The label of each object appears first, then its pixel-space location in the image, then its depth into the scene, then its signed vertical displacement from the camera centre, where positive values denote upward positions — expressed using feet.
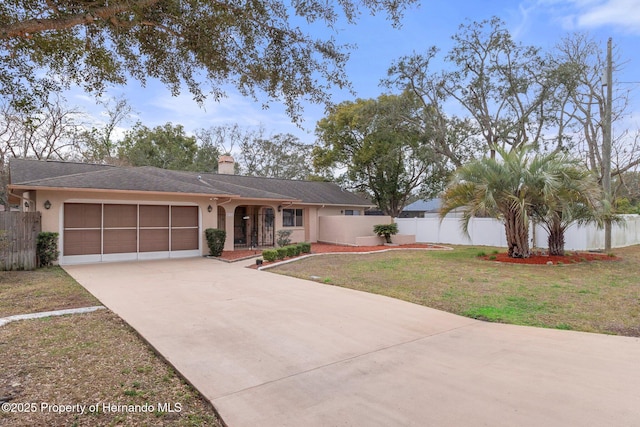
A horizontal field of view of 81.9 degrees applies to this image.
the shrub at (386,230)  62.28 -2.15
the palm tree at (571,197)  37.73 +2.08
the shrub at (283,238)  53.98 -3.04
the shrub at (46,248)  36.35 -2.99
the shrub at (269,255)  40.50 -4.14
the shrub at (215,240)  46.24 -2.83
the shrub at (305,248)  47.55 -3.98
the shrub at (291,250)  43.94 -3.99
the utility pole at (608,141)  48.91 +10.35
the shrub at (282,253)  42.09 -4.06
